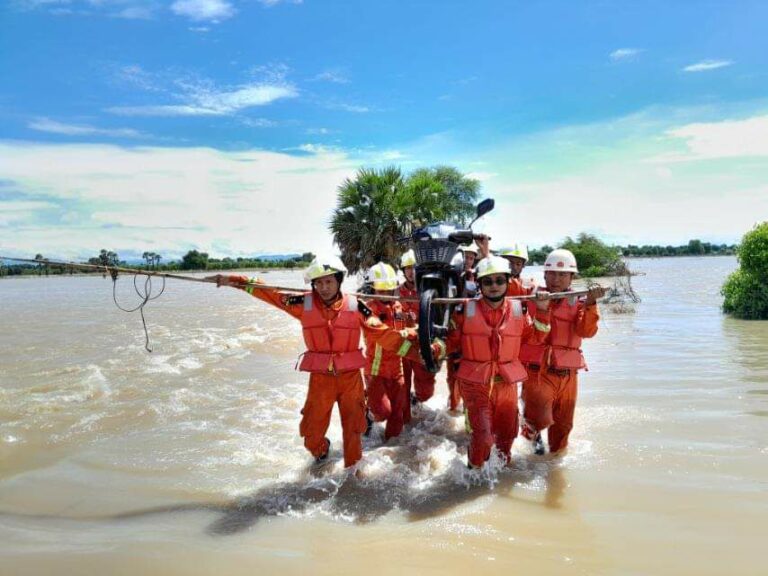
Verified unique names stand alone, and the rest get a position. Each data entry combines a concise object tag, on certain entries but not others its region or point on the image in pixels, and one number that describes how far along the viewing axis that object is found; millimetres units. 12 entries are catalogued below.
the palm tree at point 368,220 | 13875
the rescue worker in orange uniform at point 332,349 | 4969
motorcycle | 5434
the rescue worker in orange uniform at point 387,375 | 6156
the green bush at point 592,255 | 24367
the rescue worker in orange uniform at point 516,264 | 6417
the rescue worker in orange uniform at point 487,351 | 4848
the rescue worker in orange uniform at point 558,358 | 5254
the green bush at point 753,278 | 14680
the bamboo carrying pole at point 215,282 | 4934
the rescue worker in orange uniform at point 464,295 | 5191
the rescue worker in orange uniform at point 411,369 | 6678
